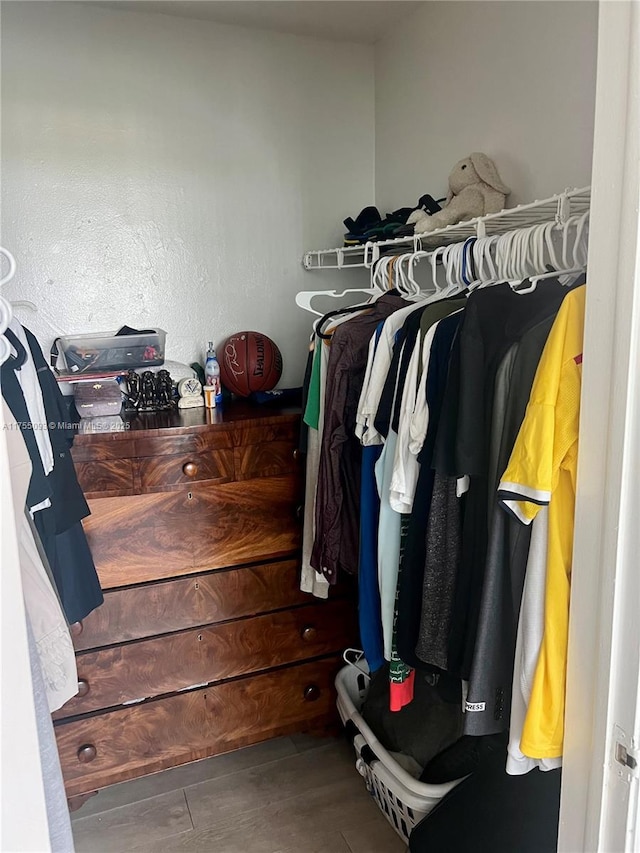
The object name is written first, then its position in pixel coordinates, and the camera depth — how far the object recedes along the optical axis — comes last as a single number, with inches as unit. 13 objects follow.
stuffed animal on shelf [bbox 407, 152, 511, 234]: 69.0
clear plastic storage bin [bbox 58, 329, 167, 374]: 80.0
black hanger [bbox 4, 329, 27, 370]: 54.6
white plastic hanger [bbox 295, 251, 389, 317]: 77.4
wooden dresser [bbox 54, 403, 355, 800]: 70.9
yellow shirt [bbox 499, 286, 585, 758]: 38.8
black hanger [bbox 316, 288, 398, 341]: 71.1
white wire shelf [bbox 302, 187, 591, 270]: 49.0
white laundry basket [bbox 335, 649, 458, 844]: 63.2
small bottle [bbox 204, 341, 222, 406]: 85.4
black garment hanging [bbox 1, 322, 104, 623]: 58.6
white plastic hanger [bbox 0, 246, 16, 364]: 35.8
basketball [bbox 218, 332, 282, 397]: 87.3
